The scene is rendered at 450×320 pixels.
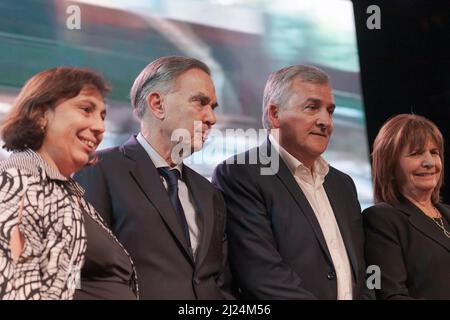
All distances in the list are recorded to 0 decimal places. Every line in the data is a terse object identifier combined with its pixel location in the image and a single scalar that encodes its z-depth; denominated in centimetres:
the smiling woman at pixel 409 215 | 291
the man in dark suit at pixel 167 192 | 257
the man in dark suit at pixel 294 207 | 277
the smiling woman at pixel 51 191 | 211
